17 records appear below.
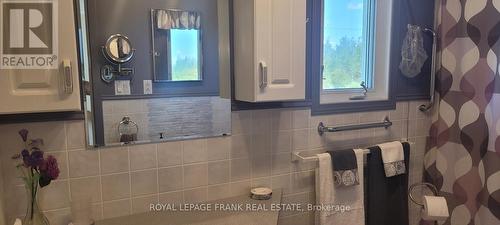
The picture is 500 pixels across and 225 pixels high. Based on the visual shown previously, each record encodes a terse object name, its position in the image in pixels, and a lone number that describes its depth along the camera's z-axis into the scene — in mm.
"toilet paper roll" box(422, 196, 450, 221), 1818
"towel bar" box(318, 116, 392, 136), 1851
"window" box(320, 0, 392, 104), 1967
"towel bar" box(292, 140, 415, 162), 1727
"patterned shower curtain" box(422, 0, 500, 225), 1729
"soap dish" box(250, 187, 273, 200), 1666
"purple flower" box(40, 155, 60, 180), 1171
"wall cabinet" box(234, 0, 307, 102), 1424
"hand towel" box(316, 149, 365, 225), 1777
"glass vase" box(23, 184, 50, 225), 1199
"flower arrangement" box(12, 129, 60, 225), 1153
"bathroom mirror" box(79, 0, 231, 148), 1409
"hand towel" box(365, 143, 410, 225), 1931
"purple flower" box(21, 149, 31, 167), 1144
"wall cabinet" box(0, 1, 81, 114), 1066
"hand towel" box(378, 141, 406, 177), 1924
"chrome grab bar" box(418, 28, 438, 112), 2041
